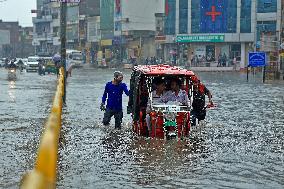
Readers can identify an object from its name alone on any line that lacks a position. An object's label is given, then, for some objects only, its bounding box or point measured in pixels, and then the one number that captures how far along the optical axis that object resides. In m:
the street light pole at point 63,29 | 20.20
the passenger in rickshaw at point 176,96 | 13.69
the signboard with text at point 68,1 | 19.56
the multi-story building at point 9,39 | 148.88
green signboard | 77.62
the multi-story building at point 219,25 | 74.75
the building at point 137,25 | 91.75
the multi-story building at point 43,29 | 125.81
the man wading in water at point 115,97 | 14.59
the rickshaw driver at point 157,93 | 13.51
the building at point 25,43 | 148.88
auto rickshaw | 12.85
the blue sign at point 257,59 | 44.25
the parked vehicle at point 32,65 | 61.09
